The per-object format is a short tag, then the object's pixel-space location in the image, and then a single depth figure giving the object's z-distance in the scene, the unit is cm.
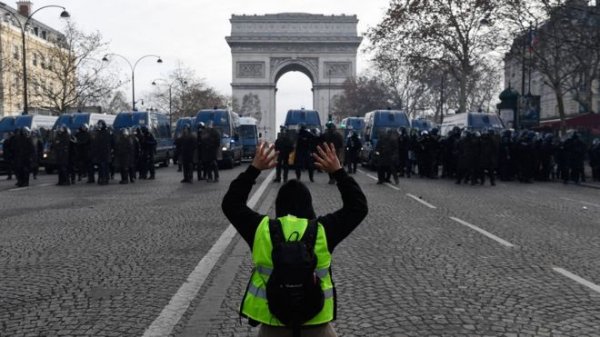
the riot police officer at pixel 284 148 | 2080
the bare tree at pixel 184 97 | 7694
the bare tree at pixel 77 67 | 4856
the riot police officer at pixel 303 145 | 2083
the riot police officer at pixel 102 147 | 2117
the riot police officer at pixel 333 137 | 2131
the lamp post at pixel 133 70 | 5769
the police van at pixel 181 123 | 3544
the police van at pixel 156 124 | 3109
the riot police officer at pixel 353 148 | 2467
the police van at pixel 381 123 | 2919
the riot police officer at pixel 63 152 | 2109
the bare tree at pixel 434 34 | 4191
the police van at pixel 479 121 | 2861
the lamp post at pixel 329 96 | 9019
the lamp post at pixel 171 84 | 7365
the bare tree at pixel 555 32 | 2894
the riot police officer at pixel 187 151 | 2112
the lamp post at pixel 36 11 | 3761
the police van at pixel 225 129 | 3000
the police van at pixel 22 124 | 3045
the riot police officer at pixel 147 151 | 2378
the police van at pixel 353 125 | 3769
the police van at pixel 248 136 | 3981
